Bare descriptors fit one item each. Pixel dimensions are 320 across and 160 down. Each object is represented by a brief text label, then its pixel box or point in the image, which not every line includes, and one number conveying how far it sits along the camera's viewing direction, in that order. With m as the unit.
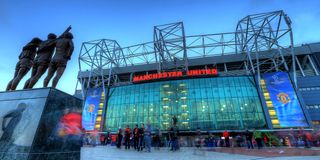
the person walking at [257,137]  14.33
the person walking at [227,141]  17.98
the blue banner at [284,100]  26.97
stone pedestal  4.02
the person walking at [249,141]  15.48
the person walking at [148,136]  10.44
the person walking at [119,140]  13.43
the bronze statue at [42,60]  6.00
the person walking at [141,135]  11.51
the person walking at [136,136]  11.80
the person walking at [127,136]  12.59
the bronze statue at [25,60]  6.62
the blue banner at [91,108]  34.84
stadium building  29.23
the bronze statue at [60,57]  5.77
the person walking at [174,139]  11.89
